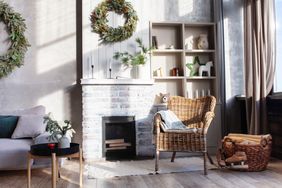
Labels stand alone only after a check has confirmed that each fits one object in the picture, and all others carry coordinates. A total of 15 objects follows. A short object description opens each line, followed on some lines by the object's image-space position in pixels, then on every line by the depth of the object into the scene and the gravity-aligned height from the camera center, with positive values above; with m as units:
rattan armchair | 3.50 -0.45
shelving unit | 4.80 +0.79
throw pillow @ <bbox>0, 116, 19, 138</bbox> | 3.92 -0.31
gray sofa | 3.33 -0.58
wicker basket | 3.45 -0.62
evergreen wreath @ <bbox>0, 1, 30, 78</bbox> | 4.41 +1.00
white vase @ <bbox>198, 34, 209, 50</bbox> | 4.89 +1.02
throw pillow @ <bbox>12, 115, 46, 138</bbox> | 3.79 -0.33
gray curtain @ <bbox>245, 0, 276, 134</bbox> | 4.02 +0.61
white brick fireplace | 4.35 -0.12
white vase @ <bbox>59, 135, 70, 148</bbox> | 2.86 -0.40
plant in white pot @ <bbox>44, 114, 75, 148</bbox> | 2.87 -0.31
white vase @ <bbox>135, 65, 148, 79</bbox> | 4.55 +0.48
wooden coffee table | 2.68 -0.48
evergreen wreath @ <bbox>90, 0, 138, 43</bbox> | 4.52 +1.30
